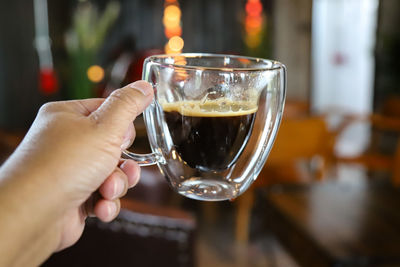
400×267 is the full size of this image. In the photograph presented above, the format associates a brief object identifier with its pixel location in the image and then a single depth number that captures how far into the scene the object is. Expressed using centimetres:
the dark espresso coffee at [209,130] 59
